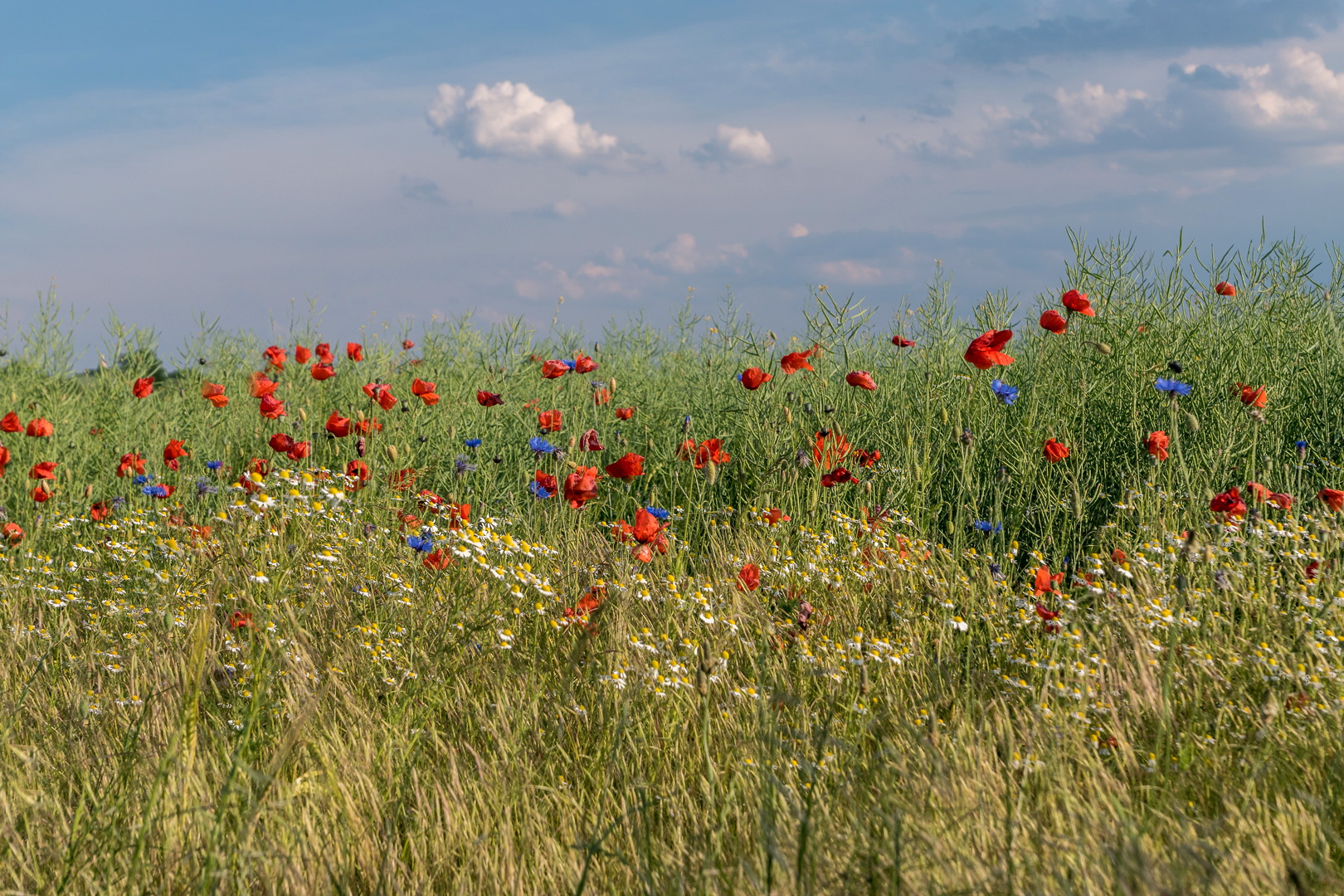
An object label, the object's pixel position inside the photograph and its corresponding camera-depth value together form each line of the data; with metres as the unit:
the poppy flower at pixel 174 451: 4.41
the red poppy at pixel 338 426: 4.33
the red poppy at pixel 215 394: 4.60
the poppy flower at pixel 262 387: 4.50
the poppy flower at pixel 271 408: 4.40
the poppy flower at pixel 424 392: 4.61
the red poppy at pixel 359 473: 4.32
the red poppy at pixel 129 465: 4.67
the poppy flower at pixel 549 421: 4.50
